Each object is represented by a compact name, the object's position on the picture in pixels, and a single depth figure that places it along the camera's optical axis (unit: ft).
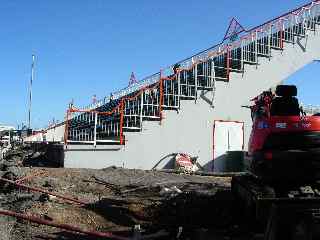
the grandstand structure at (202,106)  43.56
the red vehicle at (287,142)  19.41
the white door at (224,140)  48.91
